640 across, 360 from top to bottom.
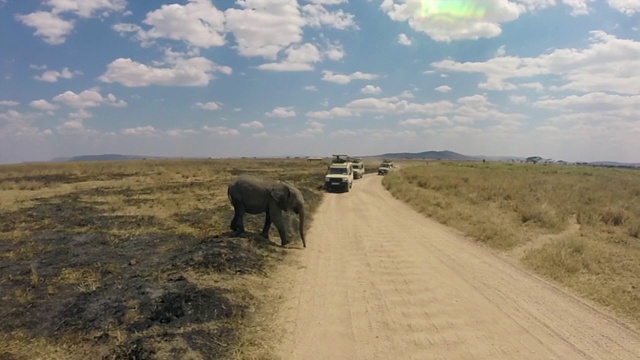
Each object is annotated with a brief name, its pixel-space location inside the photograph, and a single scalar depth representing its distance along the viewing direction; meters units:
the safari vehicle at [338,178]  34.97
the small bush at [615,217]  18.61
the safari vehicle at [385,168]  65.69
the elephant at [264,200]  13.68
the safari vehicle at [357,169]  52.91
